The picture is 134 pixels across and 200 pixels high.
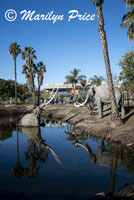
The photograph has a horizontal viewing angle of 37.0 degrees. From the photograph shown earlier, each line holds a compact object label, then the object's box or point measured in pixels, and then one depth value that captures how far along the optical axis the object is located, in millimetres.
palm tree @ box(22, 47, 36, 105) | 37822
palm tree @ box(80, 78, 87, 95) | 64625
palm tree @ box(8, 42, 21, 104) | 39588
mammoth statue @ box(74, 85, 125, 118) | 15953
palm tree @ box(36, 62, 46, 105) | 41781
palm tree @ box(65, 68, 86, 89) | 64394
